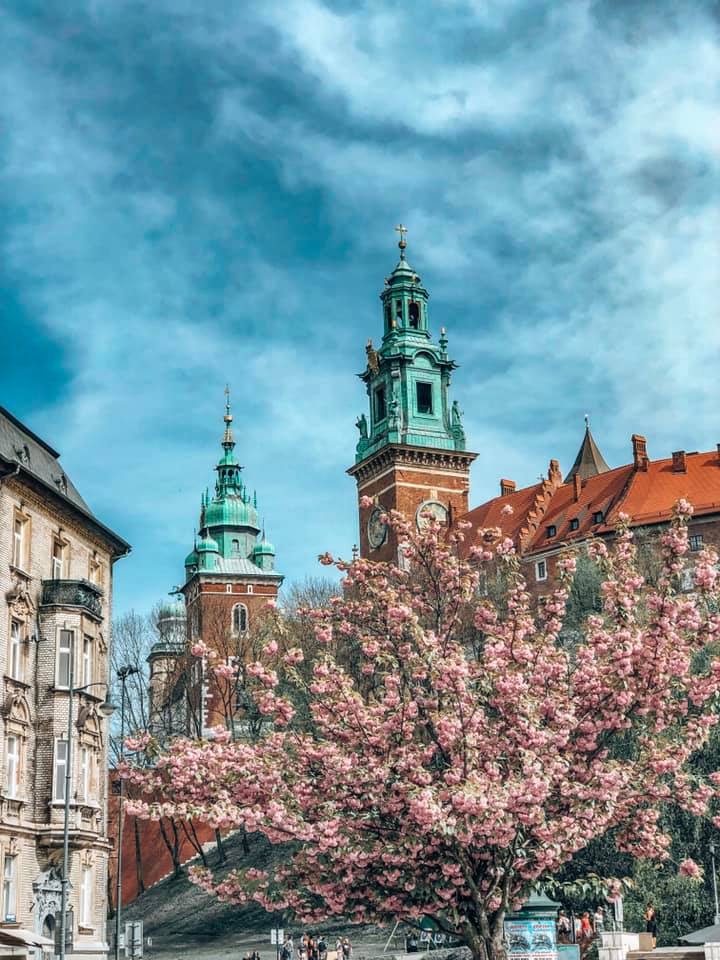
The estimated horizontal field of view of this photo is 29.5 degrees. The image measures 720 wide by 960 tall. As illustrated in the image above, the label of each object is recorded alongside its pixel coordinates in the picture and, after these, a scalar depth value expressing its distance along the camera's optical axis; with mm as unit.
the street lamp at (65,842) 29438
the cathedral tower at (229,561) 121125
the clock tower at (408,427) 96875
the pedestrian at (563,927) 35900
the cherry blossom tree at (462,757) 23500
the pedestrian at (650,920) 37406
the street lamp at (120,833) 40438
